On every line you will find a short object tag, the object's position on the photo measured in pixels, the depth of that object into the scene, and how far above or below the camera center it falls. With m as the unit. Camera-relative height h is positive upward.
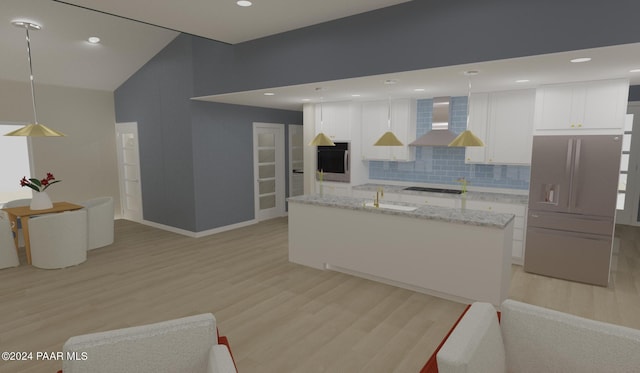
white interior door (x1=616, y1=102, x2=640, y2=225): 6.88 -0.51
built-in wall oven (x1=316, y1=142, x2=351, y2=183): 6.73 -0.22
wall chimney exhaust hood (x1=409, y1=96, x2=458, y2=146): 5.62 +0.38
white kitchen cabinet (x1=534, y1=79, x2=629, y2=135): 4.21 +0.53
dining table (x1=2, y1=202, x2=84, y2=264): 5.11 -0.91
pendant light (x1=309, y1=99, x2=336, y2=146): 4.88 +0.13
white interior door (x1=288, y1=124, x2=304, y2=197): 8.52 -0.25
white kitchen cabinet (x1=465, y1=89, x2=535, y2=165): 5.10 +0.38
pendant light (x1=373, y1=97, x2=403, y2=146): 4.47 +0.12
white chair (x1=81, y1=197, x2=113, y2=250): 5.74 -1.17
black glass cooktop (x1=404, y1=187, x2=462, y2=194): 5.88 -0.66
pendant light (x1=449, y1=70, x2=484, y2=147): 3.52 +0.10
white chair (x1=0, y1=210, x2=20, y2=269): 4.80 -1.30
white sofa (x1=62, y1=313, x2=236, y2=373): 1.77 -1.04
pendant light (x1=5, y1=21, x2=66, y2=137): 4.42 +0.23
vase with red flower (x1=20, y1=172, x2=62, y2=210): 5.32 -0.67
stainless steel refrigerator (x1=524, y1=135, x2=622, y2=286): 4.27 -0.68
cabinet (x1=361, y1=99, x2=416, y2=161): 6.18 +0.43
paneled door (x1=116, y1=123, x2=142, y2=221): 7.59 -0.43
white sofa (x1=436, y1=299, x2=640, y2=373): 1.87 -1.05
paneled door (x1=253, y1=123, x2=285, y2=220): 7.68 -0.43
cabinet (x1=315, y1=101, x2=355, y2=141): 6.68 +0.59
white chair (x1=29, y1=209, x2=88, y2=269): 4.82 -1.20
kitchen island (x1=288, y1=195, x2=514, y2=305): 3.67 -1.09
